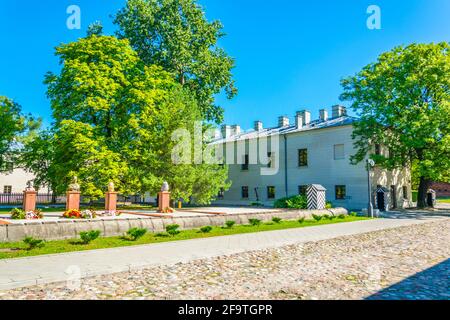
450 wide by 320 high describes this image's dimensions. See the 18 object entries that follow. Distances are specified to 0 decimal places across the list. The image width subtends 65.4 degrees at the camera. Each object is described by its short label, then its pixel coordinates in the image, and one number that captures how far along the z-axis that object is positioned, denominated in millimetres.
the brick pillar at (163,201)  22281
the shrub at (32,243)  9375
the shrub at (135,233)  11453
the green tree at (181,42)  30891
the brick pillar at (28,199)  17531
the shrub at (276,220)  17828
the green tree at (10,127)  32438
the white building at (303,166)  32844
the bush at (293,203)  25939
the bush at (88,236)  10547
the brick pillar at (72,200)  17828
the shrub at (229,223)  15539
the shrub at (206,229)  13828
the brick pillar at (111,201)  19512
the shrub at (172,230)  12530
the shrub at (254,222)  16700
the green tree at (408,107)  25734
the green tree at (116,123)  21797
